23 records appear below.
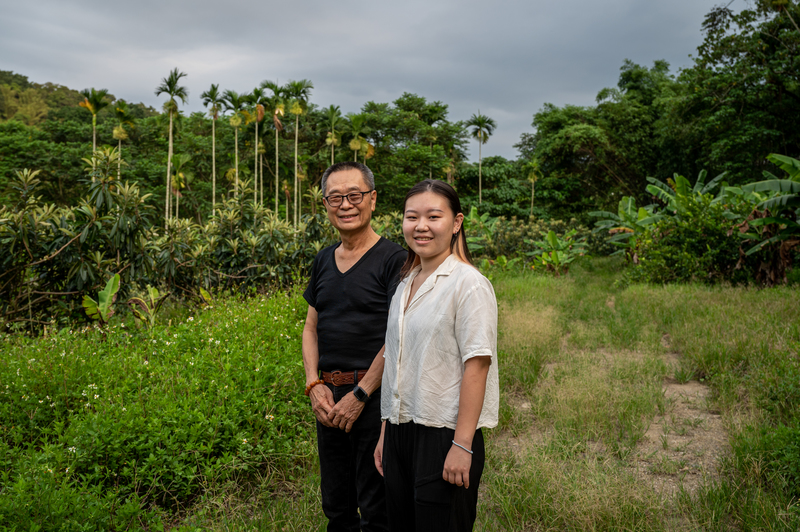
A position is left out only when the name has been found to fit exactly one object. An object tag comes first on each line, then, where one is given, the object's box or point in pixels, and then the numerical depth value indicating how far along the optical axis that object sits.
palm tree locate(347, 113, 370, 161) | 35.50
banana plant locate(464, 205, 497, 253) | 17.94
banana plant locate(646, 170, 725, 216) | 11.98
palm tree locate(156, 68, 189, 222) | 31.91
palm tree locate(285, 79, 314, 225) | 35.47
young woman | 1.63
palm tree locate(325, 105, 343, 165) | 35.69
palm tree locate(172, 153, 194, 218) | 35.79
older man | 2.16
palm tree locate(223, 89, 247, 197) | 34.62
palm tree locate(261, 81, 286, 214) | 35.25
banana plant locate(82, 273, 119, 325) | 5.60
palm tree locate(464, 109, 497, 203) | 40.75
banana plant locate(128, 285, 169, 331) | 5.57
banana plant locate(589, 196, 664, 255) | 13.93
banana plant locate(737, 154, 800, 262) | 8.57
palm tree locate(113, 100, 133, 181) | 33.38
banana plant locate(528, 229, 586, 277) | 14.98
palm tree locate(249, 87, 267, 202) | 34.56
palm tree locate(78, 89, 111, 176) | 31.16
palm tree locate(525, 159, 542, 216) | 34.53
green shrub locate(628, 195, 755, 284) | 10.68
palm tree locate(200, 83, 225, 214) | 34.19
